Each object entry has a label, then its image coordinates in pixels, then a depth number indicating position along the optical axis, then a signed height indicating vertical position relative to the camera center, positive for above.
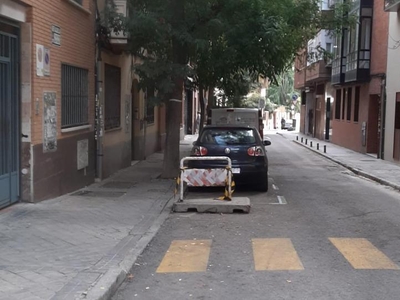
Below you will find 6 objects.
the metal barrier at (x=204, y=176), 11.07 -1.37
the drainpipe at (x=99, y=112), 14.35 -0.20
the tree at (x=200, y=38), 13.49 +1.67
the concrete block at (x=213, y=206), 10.47 -1.85
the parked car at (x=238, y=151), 12.67 -0.99
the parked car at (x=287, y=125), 67.22 -1.99
